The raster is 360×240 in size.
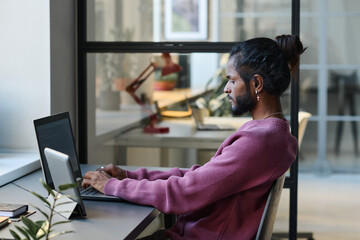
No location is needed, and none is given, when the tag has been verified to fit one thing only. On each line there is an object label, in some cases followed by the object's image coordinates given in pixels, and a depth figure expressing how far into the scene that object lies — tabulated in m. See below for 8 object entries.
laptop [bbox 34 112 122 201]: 1.93
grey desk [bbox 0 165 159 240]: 1.61
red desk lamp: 3.04
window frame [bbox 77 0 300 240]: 2.87
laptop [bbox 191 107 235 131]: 3.03
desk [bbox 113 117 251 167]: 3.02
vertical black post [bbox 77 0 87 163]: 3.02
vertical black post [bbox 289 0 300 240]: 2.85
